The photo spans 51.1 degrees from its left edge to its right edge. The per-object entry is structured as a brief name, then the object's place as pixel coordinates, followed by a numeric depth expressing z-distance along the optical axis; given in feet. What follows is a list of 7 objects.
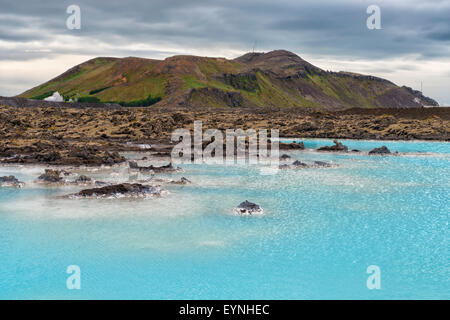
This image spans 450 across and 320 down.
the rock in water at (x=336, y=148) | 189.16
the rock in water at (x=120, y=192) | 89.20
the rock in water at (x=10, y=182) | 100.94
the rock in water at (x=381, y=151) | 177.28
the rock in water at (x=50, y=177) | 103.92
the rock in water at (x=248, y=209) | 79.41
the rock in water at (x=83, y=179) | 102.78
